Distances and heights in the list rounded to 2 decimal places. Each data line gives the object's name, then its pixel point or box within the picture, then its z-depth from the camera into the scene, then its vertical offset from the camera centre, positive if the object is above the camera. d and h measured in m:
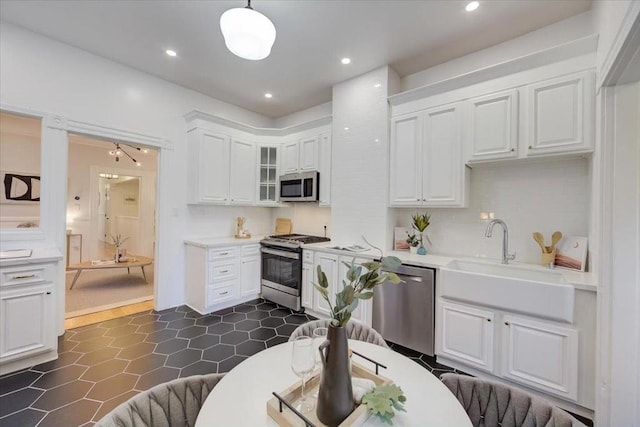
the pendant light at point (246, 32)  1.75 +1.22
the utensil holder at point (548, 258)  2.36 -0.36
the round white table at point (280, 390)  0.85 -0.66
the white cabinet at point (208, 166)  3.75 +0.66
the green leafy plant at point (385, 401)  0.82 -0.59
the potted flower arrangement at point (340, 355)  0.83 -0.45
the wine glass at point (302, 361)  0.92 -0.52
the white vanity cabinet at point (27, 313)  2.19 -0.90
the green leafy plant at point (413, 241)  3.08 -0.30
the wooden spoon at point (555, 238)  2.36 -0.18
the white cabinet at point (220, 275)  3.51 -0.88
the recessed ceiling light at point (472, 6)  2.24 +1.80
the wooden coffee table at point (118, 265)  4.25 -0.92
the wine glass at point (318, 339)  0.98 -0.57
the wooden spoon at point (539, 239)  2.41 -0.20
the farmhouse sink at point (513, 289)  1.89 -0.56
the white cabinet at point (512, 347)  1.88 -1.02
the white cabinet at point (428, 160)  2.74 +0.61
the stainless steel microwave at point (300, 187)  3.92 +0.41
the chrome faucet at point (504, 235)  2.51 -0.17
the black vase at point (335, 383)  0.83 -0.54
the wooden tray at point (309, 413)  0.81 -0.64
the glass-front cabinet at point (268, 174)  4.48 +0.66
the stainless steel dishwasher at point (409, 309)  2.51 -0.94
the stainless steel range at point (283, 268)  3.58 -0.79
